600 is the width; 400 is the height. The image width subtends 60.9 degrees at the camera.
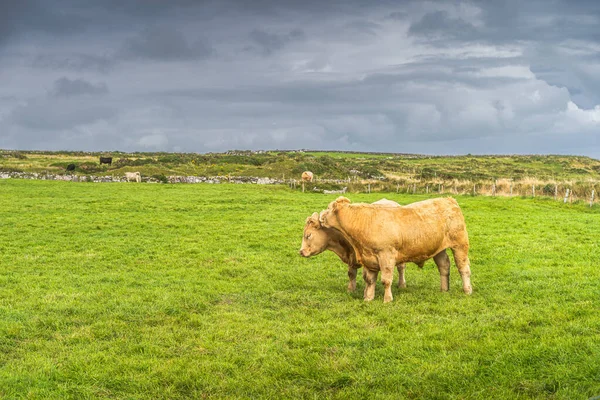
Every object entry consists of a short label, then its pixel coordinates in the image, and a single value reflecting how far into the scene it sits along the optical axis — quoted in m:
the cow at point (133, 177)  59.86
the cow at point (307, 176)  59.63
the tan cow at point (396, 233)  11.62
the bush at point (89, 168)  72.19
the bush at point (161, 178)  60.41
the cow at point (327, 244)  12.60
